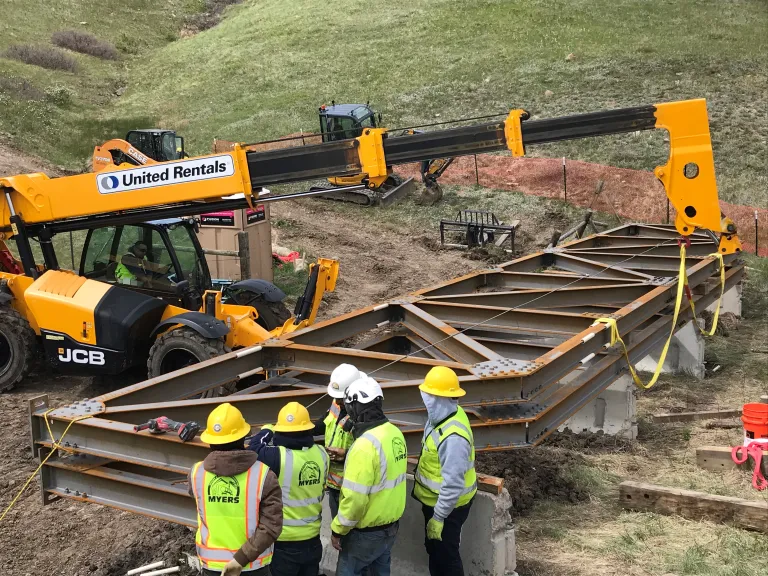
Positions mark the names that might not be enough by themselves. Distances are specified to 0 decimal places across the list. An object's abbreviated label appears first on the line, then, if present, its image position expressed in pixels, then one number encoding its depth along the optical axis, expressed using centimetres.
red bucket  864
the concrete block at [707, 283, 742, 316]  1530
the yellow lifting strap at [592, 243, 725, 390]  944
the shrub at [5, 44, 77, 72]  3988
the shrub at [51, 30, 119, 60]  4425
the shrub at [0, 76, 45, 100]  3361
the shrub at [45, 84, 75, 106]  3525
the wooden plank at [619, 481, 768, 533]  715
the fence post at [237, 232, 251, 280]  1539
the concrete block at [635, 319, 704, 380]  1263
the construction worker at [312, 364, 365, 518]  604
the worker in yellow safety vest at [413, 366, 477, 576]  591
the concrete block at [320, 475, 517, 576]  644
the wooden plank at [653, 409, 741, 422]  1072
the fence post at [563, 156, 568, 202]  2497
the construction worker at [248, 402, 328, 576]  541
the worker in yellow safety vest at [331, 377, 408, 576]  546
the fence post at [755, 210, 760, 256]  1993
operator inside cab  1130
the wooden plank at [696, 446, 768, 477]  866
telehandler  928
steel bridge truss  692
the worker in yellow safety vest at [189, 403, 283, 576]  501
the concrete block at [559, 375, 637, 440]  1014
